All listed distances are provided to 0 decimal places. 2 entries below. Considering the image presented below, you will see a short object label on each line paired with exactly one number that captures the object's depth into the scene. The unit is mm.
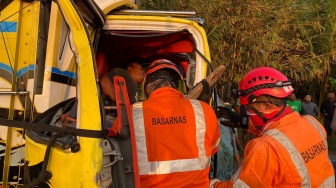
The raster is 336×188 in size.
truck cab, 2297
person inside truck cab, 3414
